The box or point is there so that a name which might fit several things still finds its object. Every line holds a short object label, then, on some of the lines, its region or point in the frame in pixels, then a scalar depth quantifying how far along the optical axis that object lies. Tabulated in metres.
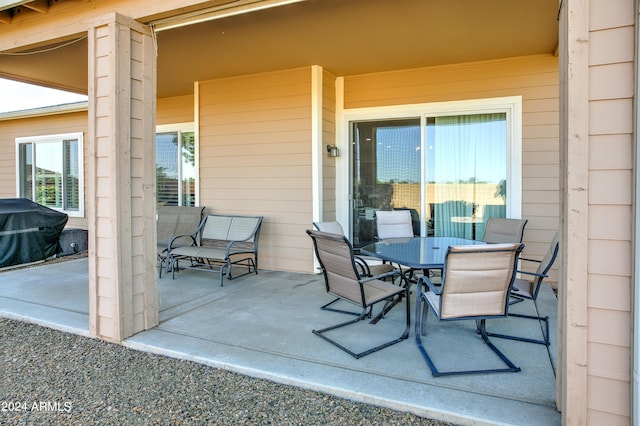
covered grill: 5.78
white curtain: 4.73
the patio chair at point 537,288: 2.79
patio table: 2.86
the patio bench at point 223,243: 4.88
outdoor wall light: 5.20
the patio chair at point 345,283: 2.71
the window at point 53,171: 7.80
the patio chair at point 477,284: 2.31
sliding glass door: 4.76
